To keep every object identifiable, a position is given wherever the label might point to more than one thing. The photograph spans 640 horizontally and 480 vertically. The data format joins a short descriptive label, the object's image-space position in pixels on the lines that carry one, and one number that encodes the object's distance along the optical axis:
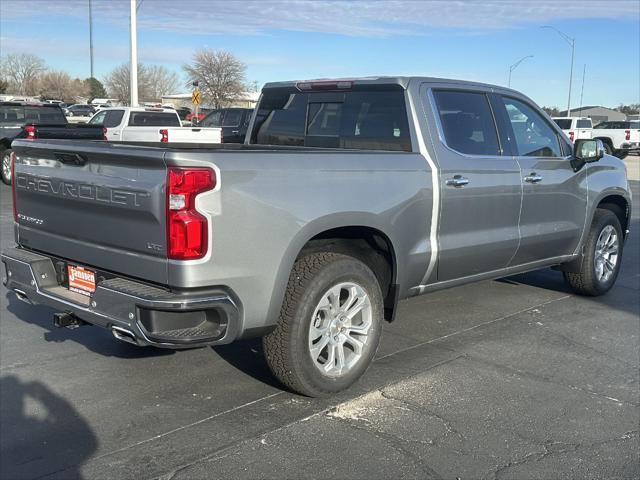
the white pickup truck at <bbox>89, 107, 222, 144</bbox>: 18.28
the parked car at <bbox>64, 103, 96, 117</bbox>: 49.56
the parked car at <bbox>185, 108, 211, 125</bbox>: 29.56
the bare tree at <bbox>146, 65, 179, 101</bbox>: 87.25
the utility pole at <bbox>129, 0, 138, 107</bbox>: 25.19
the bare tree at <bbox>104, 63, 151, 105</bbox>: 78.75
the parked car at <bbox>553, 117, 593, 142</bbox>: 32.88
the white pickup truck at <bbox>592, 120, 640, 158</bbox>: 33.16
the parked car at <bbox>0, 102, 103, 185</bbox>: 15.48
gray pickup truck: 3.41
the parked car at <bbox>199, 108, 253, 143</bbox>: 21.75
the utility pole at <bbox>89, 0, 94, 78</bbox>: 52.69
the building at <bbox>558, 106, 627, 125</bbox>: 76.06
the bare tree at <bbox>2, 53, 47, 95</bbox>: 82.62
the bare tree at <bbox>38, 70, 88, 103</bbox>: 84.56
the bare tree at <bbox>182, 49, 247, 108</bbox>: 55.28
